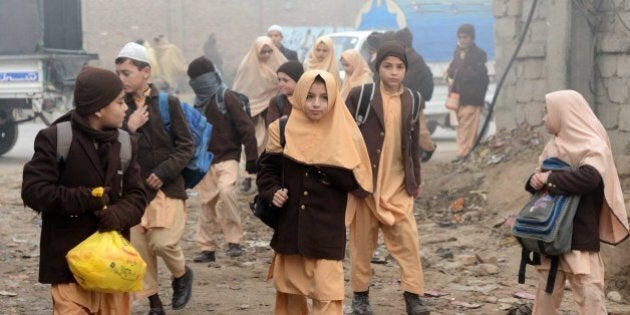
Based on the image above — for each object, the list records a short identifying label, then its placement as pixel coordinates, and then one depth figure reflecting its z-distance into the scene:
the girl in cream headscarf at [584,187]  5.86
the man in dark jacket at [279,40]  13.52
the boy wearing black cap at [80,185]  4.88
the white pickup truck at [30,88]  16.28
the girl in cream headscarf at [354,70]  12.21
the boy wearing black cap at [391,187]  7.09
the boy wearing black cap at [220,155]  8.95
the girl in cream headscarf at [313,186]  5.75
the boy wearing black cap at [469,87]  15.01
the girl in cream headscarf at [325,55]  12.30
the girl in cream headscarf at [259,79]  12.30
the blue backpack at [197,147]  6.98
